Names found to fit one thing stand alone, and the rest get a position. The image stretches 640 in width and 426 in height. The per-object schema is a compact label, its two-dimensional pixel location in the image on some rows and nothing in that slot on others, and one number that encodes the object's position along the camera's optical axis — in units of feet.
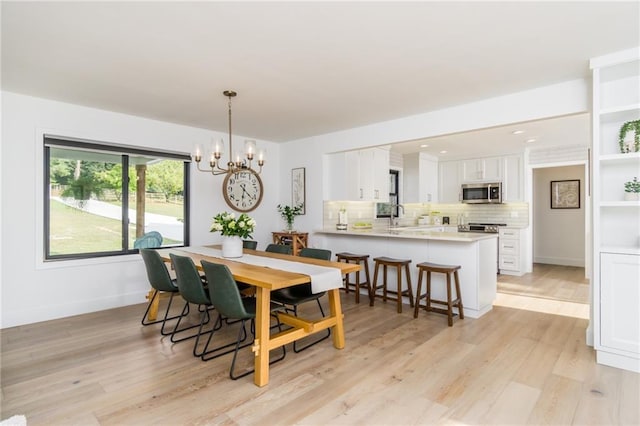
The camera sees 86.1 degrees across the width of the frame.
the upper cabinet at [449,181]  24.07
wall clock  17.47
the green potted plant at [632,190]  8.94
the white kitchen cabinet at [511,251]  20.89
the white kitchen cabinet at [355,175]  17.52
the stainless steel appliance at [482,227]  21.72
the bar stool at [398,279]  13.29
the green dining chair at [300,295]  10.06
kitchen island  12.75
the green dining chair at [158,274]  10.91
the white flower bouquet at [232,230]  11.23
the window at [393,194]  22.97
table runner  8.60
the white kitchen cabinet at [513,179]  21.33
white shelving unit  8.41
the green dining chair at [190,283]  9.56
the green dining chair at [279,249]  13.26
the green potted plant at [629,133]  8.93
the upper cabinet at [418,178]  23.18
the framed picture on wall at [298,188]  18.66
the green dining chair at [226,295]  8.18
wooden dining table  7.93
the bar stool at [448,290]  12.01
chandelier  10.79
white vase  11.46
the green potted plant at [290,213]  18.45
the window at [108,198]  12.89
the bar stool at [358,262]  14.71
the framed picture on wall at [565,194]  23.77
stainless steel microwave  21.91
